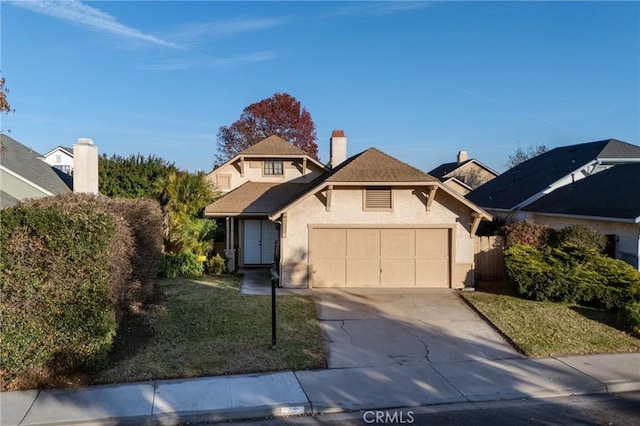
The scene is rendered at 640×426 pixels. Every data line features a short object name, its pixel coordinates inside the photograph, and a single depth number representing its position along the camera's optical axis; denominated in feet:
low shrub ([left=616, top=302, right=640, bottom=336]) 33.30
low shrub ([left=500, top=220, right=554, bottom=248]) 48.11
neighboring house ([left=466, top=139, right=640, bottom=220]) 71.51
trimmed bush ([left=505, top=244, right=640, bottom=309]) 38.19
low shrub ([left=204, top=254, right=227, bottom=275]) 56.80
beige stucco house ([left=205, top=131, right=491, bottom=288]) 47.44
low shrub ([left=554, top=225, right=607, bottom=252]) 45.91
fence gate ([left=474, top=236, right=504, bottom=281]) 50.39
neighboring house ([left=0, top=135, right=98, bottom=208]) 54.24
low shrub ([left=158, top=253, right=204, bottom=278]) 53.67
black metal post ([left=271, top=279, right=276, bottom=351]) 28.40
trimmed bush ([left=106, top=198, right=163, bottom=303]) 33.32
